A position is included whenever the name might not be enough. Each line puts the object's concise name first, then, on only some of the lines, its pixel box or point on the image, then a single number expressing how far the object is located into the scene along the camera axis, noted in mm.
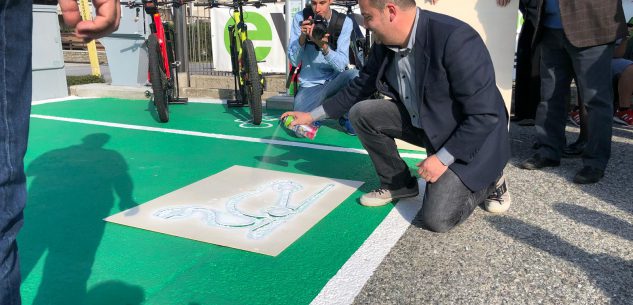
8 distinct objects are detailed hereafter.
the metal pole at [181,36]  7742
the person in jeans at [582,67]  3365
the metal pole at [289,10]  6613
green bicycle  5164
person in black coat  2498
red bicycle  5367
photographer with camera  4602
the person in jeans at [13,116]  1070
